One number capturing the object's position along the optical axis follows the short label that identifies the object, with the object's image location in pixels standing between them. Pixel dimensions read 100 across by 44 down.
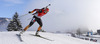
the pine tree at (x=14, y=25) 31.20
